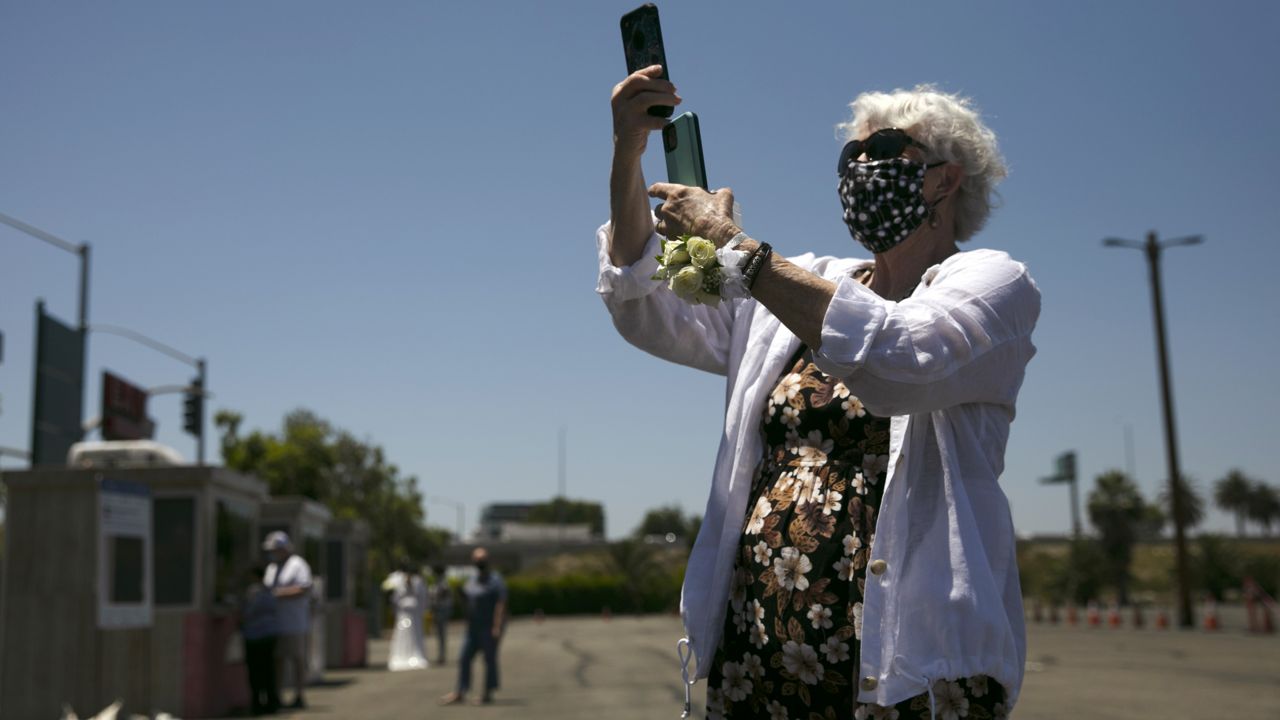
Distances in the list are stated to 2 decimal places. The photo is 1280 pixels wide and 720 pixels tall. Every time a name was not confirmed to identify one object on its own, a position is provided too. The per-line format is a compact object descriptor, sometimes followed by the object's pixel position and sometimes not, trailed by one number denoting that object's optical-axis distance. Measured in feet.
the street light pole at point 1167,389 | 100.63
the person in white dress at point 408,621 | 74.79
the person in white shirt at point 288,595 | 45.68
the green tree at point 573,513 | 548.31
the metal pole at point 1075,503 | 281.84
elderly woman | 6.88
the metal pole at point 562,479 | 325.42
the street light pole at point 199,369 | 88.48
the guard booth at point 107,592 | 40.98
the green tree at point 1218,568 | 158.51
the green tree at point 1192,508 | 317.83
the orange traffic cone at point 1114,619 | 100.22
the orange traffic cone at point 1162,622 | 94.45
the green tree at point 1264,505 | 362.94
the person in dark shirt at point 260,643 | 44.21
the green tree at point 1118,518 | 201.67
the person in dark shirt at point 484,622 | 47.26
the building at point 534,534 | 378.73
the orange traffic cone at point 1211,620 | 86.79
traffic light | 93.37
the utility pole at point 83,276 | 76.68
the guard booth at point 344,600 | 74.23
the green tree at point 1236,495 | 371.35
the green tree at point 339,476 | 156.66
